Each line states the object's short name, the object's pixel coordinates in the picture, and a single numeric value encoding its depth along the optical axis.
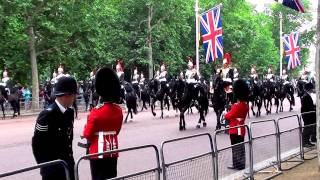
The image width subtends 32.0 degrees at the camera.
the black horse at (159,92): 26.72
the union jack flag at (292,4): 14.77
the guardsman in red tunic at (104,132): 6.14
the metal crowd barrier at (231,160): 8.16
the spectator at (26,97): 34.91
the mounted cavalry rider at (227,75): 19.06
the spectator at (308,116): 12.05
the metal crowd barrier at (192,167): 6.78
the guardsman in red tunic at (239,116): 9.06
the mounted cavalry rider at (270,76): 30.39
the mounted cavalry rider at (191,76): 20.17
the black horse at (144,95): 33.09
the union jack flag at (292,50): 36.97
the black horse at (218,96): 19.08
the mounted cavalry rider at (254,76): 28.71
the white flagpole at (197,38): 38.12
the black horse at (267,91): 28.86
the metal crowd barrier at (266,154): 9.57
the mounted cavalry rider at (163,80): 26.98
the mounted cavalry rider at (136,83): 31.75
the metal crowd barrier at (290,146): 10.70
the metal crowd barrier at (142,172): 5.36
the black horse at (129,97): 23.16
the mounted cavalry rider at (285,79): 31.33
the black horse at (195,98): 19.83
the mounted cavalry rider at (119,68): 24.53
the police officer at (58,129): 5.40
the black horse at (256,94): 26.73
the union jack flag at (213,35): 28.31
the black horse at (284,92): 30.53
